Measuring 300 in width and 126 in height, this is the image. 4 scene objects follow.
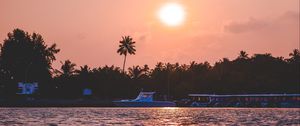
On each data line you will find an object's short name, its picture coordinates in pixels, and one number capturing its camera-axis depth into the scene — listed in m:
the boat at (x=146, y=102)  180.00
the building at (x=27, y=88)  179.01
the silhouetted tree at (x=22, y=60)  178.38
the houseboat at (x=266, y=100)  193.00
